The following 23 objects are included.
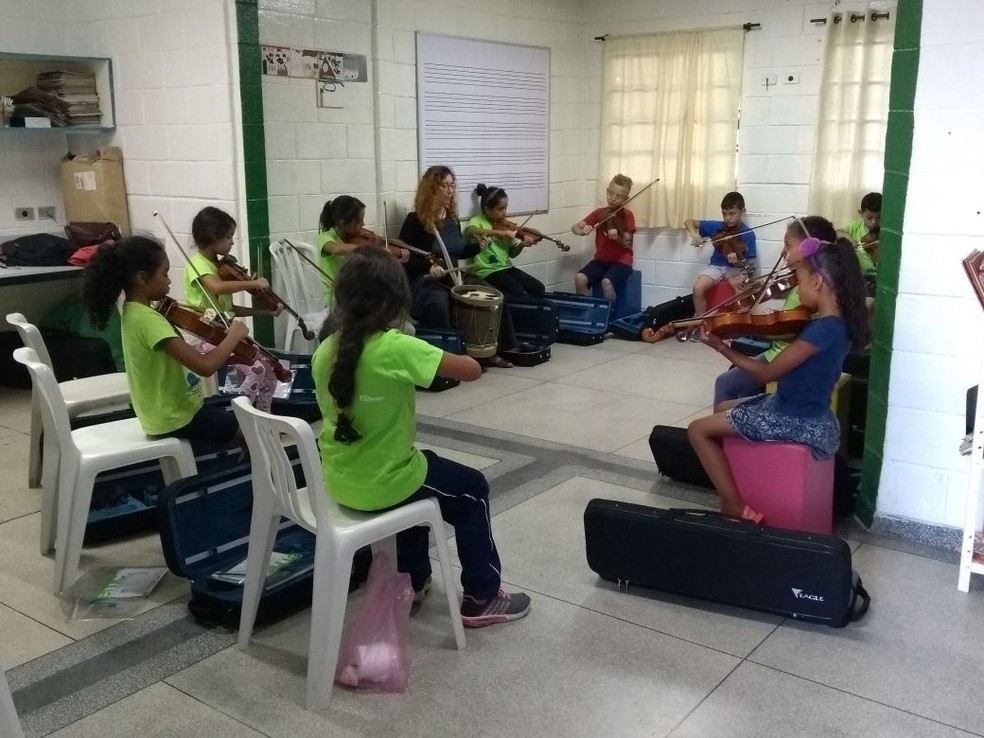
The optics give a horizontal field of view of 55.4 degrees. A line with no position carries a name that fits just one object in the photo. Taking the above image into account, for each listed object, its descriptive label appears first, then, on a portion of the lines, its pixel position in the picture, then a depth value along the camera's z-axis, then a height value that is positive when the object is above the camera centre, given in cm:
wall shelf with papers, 475 +45
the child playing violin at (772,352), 337 -63
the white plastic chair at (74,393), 310 -77
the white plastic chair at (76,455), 264 -81
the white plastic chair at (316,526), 212 -82
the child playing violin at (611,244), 643 -48
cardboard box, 488 -8
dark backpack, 459 -38
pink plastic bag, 223 -110
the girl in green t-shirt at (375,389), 217 -50
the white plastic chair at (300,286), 484 -59
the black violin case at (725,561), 245 -103
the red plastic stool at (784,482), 286 -94
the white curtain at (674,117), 625 +38
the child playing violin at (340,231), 480 -30
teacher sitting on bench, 521 -39
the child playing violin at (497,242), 584 -43
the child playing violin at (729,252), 585 -49
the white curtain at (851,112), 559 +37
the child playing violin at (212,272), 371 -40
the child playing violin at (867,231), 495 -31
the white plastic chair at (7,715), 151 -87
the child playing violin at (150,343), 273 -49
